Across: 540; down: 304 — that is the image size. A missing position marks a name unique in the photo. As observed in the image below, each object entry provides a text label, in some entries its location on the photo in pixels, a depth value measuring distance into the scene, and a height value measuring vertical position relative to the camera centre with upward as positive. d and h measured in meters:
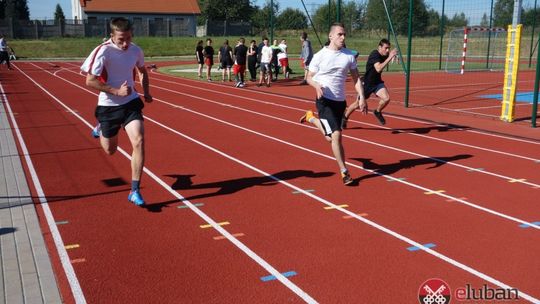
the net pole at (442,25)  31.02 +1.69
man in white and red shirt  5.83 -0.36
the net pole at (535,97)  11.25 -0.85
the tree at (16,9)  76.47 +6.57
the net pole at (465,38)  28.83 +0.86
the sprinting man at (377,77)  10.61 -0.46
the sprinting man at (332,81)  7.03 -0.36
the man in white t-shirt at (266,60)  21.52 -0.28
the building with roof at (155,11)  61.34 +5.15
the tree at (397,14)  31.55 +2.51
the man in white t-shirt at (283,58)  24.42 -0.20
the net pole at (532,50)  31.56 +0.30
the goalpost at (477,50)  32.91 +0.33
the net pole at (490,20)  31.48 +2.03
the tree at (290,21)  63.58 +4.04
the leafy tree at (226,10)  77.81 +6.16
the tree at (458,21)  28.35 +2.04
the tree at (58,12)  111.00 +8.44
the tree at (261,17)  74.62 +5.15
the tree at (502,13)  33.81 +2.76
